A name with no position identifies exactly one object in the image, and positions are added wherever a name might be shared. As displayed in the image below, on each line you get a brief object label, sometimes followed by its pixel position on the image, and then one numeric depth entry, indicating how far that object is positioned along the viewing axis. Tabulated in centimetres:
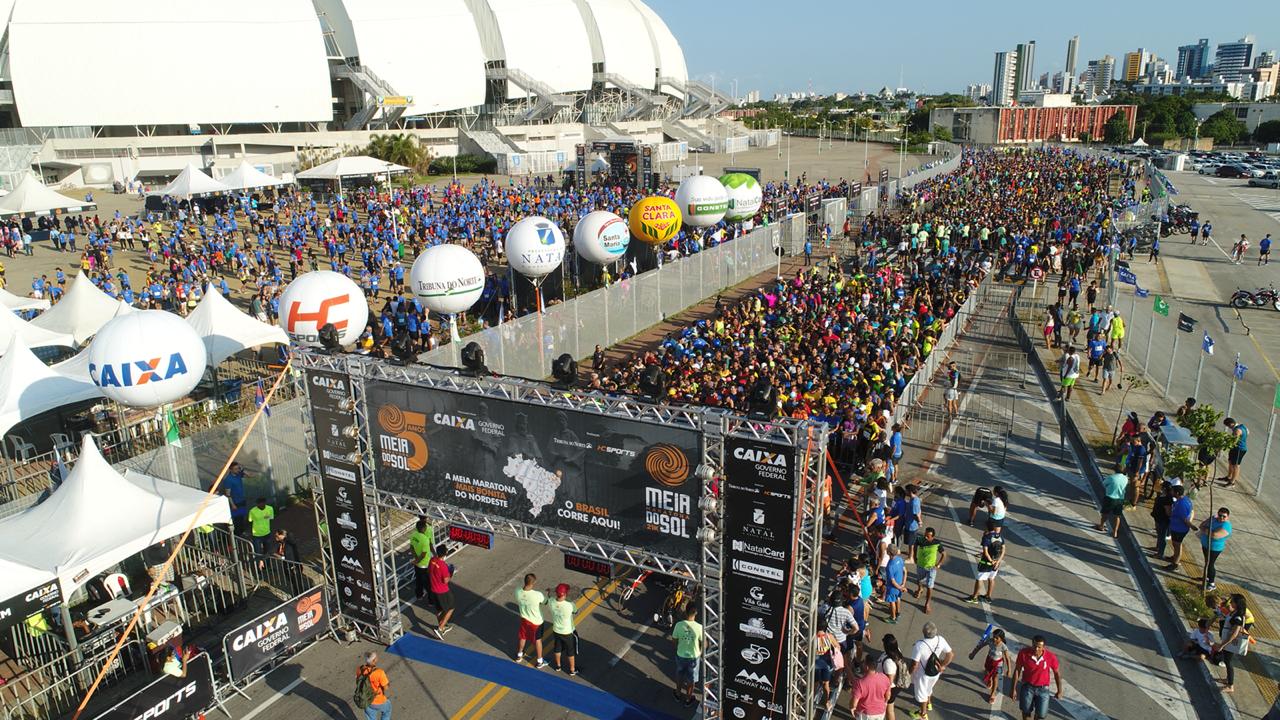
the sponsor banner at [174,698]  876
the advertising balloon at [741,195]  3105
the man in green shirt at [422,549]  1163
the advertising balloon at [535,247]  2216
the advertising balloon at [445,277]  1878
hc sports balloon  1642
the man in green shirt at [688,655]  942
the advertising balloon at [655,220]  2719
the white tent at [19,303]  2195
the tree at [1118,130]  10981
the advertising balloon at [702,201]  2944
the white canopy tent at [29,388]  1498
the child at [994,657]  931
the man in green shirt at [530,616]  1021
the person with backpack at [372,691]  897
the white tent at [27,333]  1885
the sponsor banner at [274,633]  1009
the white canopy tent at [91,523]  1045
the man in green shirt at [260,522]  1302
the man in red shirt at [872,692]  866
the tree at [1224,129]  11238
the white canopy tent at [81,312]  2022
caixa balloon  1401
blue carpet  973
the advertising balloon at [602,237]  2478
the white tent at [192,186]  4309
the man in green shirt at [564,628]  999
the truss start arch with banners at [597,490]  830
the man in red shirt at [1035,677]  887
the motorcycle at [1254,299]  2739
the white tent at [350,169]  4809
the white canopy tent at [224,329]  1859
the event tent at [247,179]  4472
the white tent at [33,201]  3719
